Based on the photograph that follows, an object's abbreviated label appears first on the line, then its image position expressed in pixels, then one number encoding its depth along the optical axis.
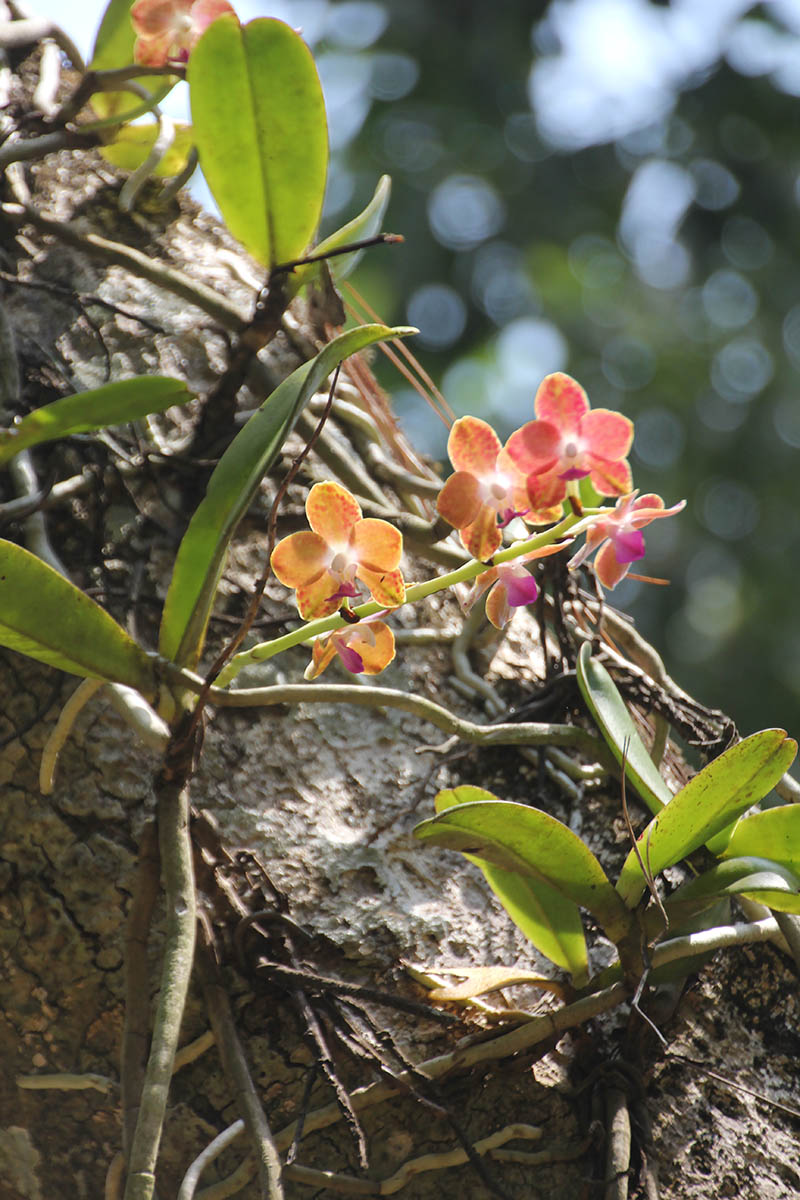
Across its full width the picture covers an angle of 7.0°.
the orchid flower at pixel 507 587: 1.54
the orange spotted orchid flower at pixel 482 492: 1.53
